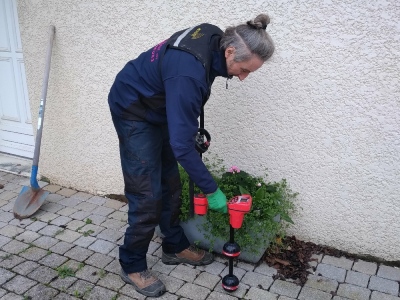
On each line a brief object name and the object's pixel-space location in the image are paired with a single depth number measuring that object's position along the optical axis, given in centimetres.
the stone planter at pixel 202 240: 312
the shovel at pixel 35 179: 389
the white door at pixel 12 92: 456
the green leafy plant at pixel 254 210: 300
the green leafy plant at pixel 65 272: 302
